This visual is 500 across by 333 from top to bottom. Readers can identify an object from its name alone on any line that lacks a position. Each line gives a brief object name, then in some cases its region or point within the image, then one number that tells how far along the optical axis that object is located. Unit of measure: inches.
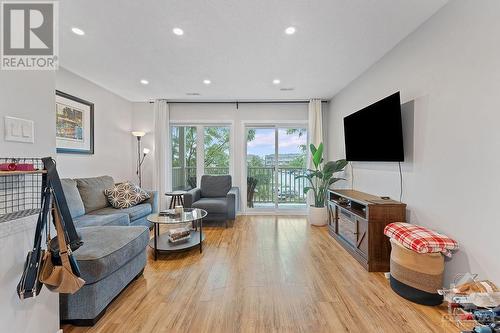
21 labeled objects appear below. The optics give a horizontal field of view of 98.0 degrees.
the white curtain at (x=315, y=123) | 184.5
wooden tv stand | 94.0
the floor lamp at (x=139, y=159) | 189.3
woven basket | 71.2
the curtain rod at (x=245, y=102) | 190.3
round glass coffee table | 106.7
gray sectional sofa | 62.3
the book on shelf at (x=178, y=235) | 116.0
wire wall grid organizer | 44.7
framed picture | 125.5
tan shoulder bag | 46.9
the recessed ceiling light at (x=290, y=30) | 86.2
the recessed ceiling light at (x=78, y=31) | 86.1
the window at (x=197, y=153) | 196.7
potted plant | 155.3
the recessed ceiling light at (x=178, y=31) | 86.9
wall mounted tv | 92.6
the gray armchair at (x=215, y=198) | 151.6
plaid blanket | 69.9
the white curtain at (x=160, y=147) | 186.1
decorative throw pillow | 134.0
